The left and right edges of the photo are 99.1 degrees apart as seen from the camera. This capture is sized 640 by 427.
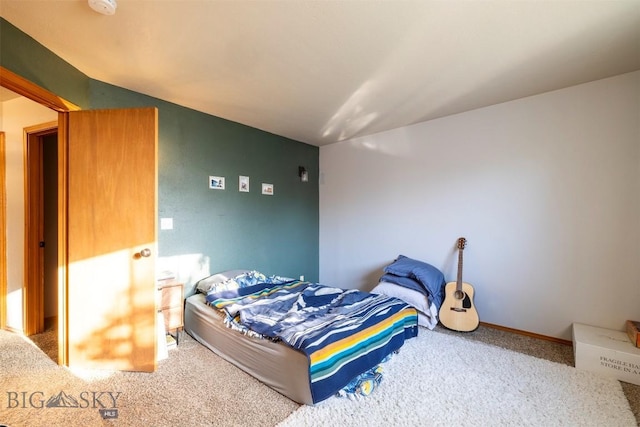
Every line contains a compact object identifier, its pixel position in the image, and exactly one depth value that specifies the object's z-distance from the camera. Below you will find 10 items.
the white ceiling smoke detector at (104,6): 1.46
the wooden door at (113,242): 2.10
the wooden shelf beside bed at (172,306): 2.52
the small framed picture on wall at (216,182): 3.20
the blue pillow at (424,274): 2.92
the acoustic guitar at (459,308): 2.83
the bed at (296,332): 1.75
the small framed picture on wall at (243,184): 3.50
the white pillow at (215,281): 2.86
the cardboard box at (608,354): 1.99
